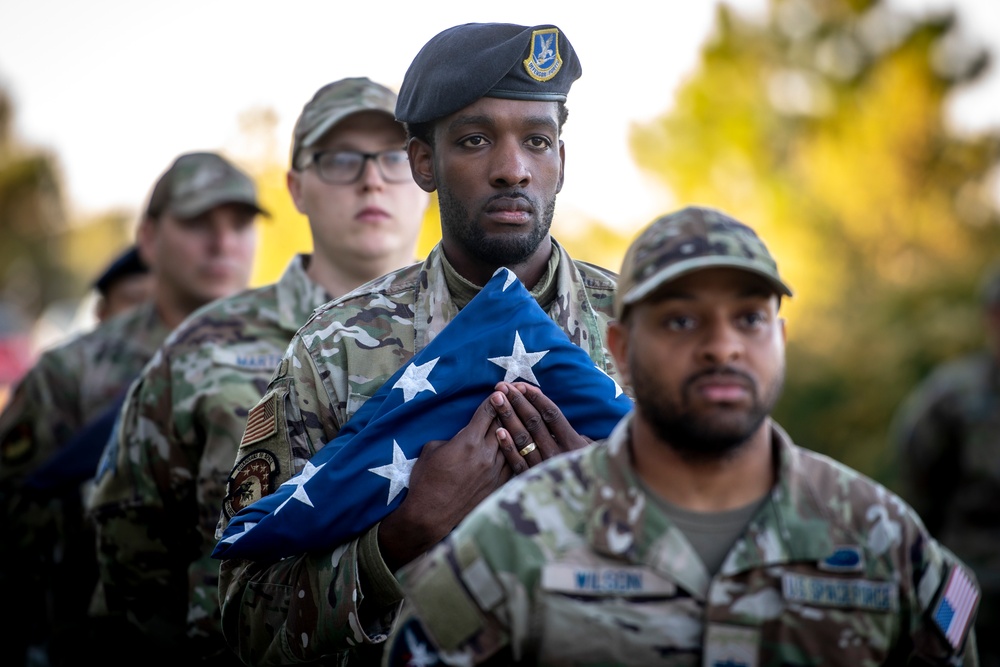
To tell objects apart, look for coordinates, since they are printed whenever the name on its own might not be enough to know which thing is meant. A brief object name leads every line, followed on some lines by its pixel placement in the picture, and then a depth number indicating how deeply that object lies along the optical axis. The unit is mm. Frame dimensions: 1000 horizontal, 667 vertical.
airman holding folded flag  3305
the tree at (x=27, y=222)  51844
